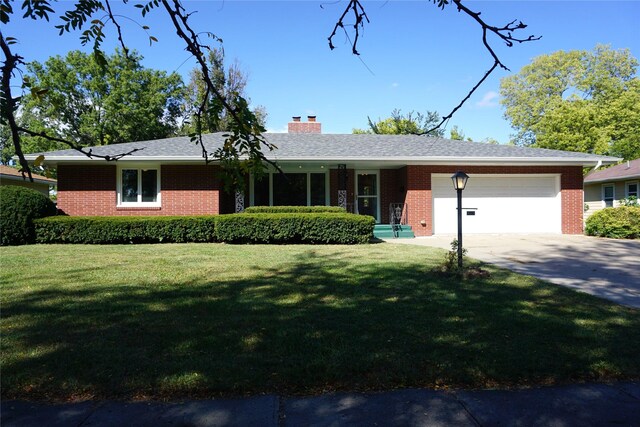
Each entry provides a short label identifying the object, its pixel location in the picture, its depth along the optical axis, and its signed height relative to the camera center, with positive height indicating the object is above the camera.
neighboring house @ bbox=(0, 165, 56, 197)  20.36 +1.86
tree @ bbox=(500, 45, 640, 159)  33.56 +10.59
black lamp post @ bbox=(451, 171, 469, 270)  8.02 +0.60
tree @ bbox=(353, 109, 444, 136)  28.30 +7.22
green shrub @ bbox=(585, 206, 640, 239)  14.27 -0.35
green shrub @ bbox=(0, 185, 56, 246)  11.62 +0.10
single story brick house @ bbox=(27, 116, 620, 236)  15.12 +1.22
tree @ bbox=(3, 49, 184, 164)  31.09 +8.96
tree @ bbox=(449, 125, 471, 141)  34.94 +6.74
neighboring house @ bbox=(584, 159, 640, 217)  21.71 +1.56
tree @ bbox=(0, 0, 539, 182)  1.92 +0.79
